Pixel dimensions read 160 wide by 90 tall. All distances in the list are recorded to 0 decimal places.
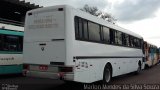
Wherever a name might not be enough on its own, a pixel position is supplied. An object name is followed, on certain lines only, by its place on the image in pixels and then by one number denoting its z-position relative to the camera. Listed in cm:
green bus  820
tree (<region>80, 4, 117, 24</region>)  3642
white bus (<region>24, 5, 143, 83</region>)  563
